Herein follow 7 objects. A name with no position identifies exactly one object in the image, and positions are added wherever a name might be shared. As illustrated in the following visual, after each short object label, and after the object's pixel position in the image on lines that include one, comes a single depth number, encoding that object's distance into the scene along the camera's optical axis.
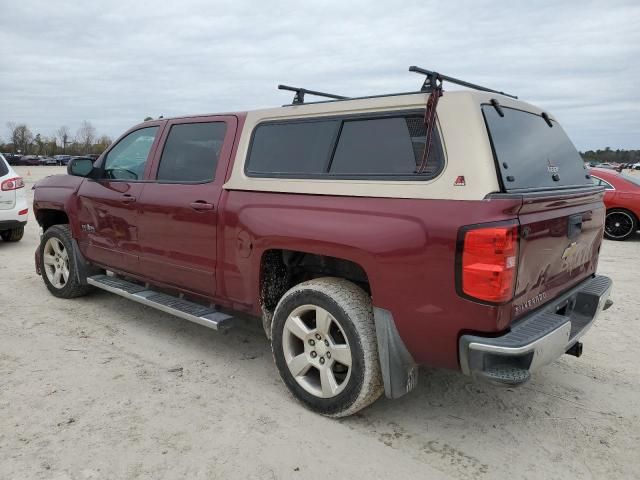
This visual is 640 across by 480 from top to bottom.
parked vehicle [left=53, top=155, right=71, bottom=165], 62.03
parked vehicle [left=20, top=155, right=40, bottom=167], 58.50
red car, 9.67
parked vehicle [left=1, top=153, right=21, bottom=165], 56.44
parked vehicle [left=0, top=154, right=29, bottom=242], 8.45
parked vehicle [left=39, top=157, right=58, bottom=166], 59.35
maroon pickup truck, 2.50
